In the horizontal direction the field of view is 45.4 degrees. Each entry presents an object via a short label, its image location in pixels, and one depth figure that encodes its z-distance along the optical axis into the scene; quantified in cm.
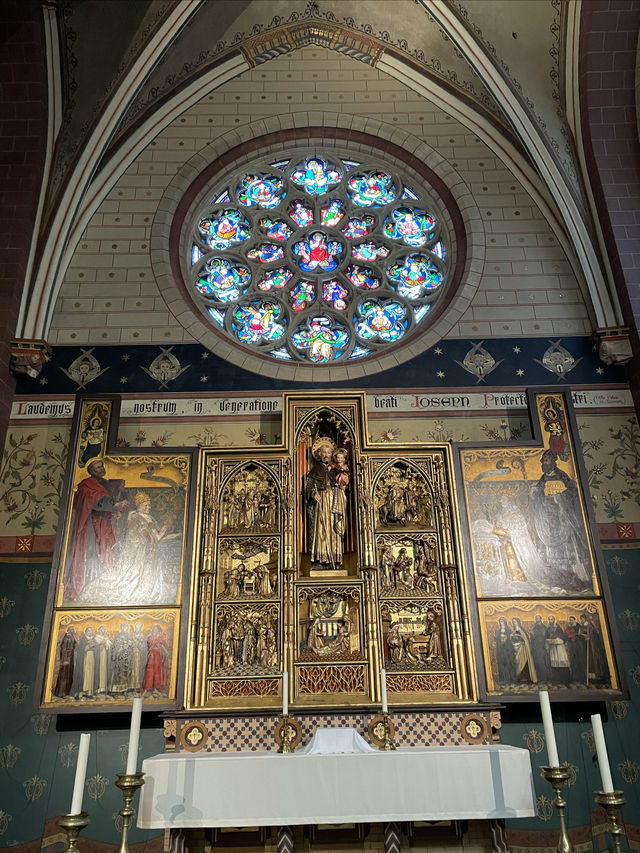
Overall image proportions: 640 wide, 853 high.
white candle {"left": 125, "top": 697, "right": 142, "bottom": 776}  441
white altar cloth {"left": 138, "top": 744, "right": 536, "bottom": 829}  495
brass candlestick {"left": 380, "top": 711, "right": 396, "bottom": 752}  567
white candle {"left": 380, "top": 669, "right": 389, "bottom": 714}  573
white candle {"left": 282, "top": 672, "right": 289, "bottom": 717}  573
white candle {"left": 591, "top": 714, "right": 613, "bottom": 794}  406
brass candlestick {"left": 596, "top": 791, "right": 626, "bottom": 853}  393
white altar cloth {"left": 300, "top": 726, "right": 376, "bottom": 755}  555
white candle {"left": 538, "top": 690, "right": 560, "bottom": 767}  442
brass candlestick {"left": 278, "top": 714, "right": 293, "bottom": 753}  564
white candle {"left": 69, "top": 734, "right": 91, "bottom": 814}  396
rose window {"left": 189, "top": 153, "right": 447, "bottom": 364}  904
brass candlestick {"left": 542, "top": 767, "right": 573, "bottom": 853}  423
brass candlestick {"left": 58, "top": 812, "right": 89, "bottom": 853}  384
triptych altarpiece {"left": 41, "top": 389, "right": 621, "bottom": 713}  649
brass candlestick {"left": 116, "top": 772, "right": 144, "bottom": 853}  422
